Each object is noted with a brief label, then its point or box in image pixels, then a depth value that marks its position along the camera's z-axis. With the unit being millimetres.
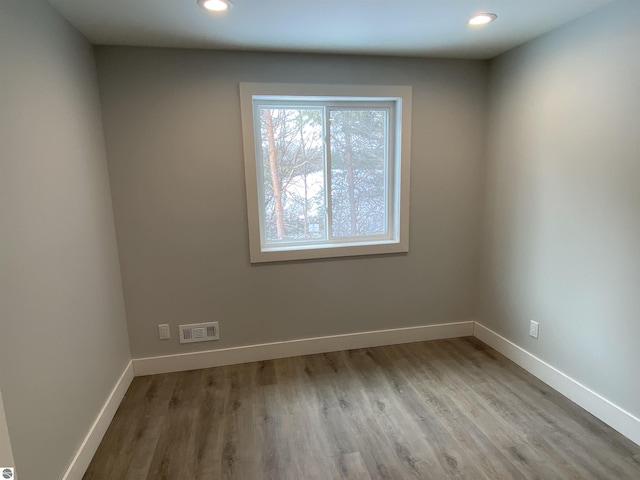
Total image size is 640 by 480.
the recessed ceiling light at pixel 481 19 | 1969
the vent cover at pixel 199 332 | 2670
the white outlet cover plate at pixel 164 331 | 2631
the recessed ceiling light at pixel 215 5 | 1737
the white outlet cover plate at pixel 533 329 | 2533
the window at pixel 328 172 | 2658
